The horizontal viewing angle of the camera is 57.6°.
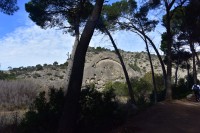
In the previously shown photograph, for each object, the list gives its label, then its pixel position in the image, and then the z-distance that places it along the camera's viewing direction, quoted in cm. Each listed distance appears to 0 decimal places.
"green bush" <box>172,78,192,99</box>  1538
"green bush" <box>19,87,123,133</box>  567
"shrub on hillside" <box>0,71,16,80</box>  2729
